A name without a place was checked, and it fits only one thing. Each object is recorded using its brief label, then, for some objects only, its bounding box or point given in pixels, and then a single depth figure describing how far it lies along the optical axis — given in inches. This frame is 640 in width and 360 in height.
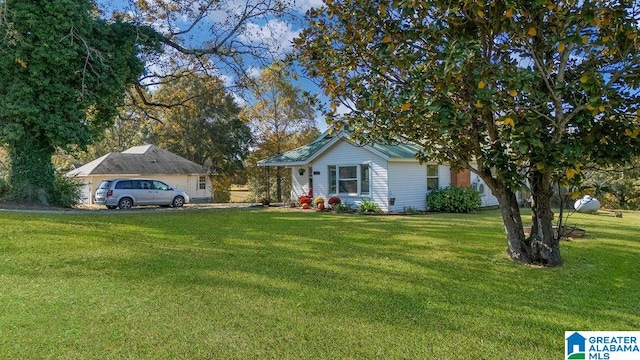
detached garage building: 1103.6
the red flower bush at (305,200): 780.0
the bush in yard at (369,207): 685.3
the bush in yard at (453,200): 705.0
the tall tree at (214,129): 1275.8
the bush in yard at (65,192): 679.7
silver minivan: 764.6
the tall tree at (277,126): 1175.6
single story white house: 689.6
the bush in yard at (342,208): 699.1
